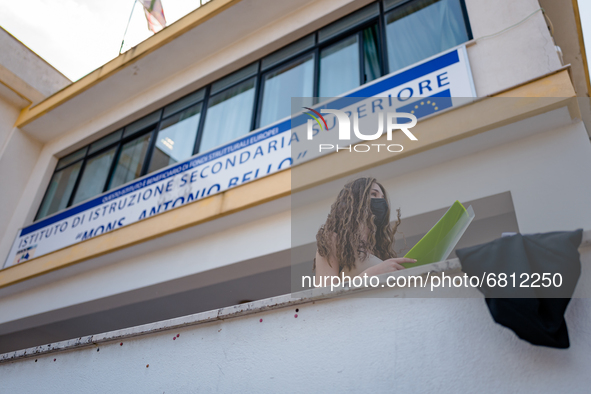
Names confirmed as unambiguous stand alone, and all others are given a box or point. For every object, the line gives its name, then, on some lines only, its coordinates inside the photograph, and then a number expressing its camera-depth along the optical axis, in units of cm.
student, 336
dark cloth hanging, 158
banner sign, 412
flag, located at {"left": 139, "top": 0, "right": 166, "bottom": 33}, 821
